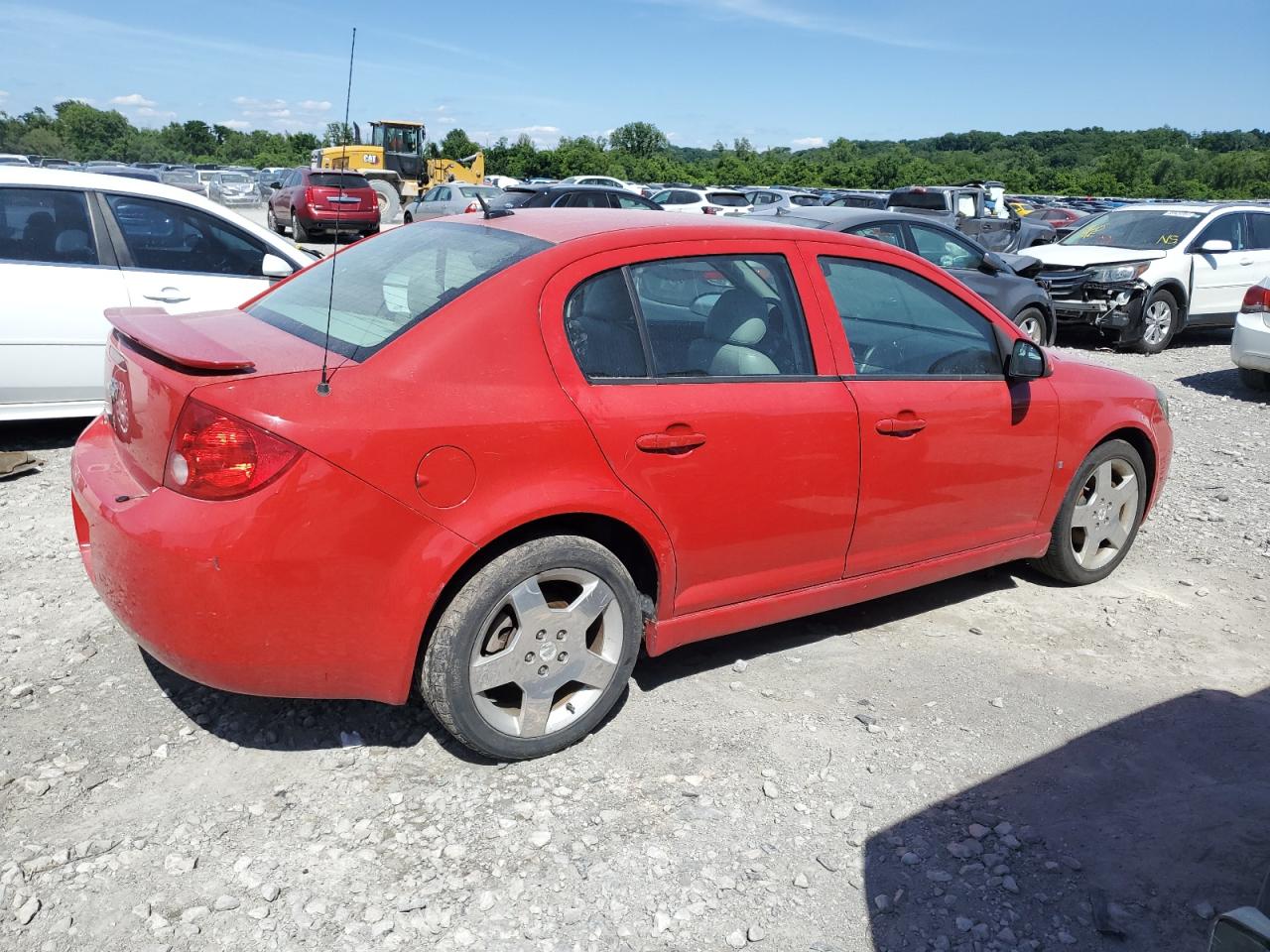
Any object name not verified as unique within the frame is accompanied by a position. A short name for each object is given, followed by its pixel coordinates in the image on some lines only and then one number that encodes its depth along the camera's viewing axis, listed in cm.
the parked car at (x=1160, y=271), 1222
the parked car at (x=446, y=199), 2609
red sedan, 281
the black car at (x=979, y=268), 968
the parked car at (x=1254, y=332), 979
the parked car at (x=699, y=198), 2723
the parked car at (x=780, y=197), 2791
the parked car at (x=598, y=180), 3004
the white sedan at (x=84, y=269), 602
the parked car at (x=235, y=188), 4028
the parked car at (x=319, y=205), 2480
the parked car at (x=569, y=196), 1584
